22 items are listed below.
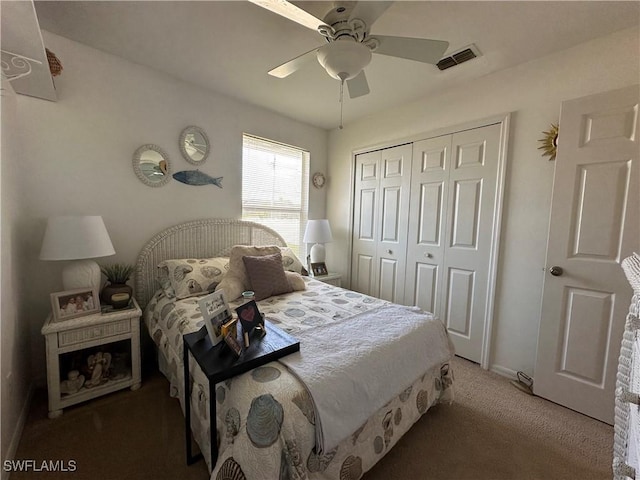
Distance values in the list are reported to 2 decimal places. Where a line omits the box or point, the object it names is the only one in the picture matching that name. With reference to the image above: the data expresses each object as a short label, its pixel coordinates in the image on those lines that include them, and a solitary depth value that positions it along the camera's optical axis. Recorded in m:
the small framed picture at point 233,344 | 1.09
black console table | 1.01
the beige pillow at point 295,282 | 2.26
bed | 0.92
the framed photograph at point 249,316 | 1.19
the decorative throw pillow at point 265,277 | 2.05
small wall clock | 3.57
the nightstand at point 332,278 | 3.12
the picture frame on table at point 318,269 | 3.18
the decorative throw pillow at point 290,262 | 2.67
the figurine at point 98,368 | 1.79
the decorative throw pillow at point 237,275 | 2.00
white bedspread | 1.04
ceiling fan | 1.24
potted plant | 1.89
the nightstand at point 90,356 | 1.60
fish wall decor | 2.46
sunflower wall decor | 1.92
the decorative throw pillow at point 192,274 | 2.03
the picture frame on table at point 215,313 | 1.13
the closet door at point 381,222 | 2.92
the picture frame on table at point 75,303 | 1.65
